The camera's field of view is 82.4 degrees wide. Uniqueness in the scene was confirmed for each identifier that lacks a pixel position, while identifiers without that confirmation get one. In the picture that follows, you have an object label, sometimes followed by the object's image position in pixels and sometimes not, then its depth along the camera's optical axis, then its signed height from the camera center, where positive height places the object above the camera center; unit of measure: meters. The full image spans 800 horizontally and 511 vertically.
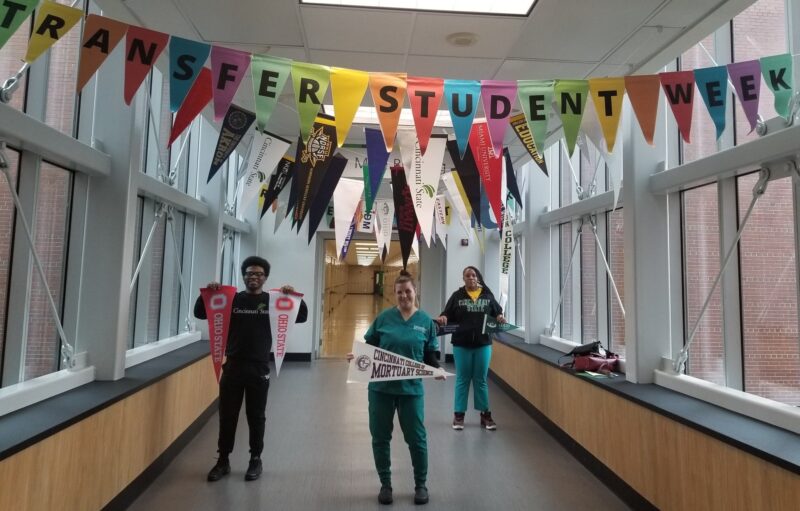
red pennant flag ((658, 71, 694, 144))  2.53 +1.12
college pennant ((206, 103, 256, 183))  3.29 +1.16
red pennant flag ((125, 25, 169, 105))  2.31 +1.18
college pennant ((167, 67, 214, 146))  2.59 +1.07
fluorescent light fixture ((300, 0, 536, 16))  2.70 +1.71
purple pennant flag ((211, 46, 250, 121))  2.46 +1.15
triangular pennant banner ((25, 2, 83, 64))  2.01 +1.15
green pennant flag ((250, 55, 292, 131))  2.48 +1.13
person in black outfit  3.20 -0.59
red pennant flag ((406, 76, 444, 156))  2.72 +1.13
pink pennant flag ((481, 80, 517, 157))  2.74 +1.16
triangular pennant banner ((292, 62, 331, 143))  2.54 +1.11
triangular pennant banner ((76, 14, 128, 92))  2.21 +1.18
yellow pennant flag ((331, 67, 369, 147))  2.63 +1.13
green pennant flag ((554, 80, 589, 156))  2.67 +1.12
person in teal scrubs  2.83 -0.63
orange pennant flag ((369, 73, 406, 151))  2.69 +1.13
